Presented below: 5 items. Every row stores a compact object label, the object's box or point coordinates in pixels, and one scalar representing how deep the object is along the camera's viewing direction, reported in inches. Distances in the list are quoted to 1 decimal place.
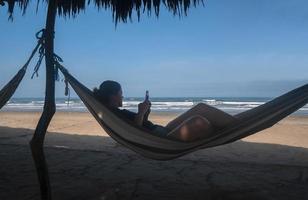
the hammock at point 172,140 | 62.9
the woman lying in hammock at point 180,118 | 68.3
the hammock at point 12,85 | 66.8
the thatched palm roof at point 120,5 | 80.7
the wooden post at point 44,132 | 62.2
